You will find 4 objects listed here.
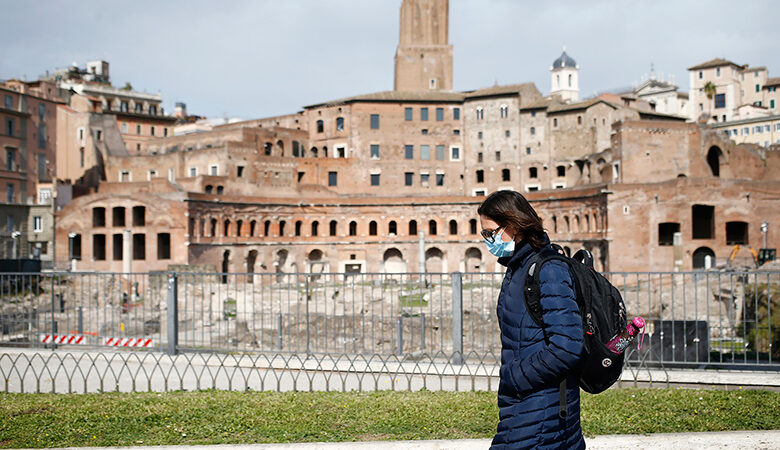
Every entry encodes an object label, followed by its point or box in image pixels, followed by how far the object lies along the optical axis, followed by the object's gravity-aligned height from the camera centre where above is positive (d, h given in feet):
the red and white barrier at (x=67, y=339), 42.04 -5.96
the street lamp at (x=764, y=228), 112.57 +1.21
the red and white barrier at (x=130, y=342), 40.89 -6.17
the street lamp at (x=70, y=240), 134.64 +0.32
